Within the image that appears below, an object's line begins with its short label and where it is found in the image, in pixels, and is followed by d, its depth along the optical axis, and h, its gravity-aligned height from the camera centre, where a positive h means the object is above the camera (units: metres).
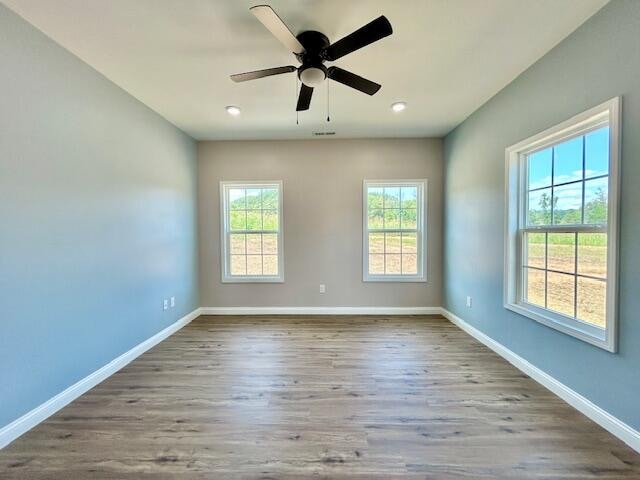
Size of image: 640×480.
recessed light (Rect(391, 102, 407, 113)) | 3.05 +1.44
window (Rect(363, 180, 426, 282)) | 4.25 +0.02
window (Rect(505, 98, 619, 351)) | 1.78 +0.06
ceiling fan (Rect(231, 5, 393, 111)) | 1.56 +1.17
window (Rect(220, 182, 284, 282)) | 4.30 +0.03
